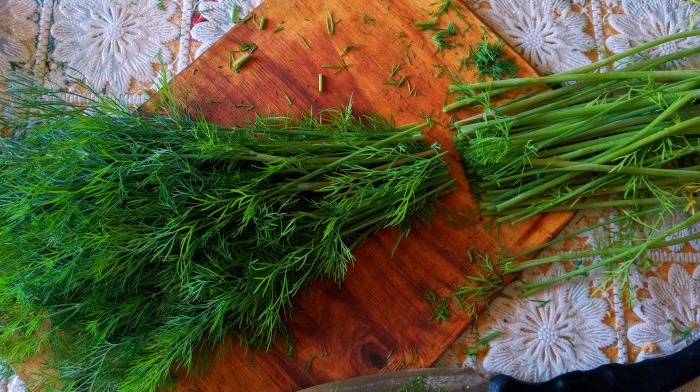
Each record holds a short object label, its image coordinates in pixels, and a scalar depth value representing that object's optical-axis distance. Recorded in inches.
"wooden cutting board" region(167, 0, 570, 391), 13.4
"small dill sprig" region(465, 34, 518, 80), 13.9
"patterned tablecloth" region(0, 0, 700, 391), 13.7
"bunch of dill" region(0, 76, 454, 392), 11.8
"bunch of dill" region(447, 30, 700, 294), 12.8
